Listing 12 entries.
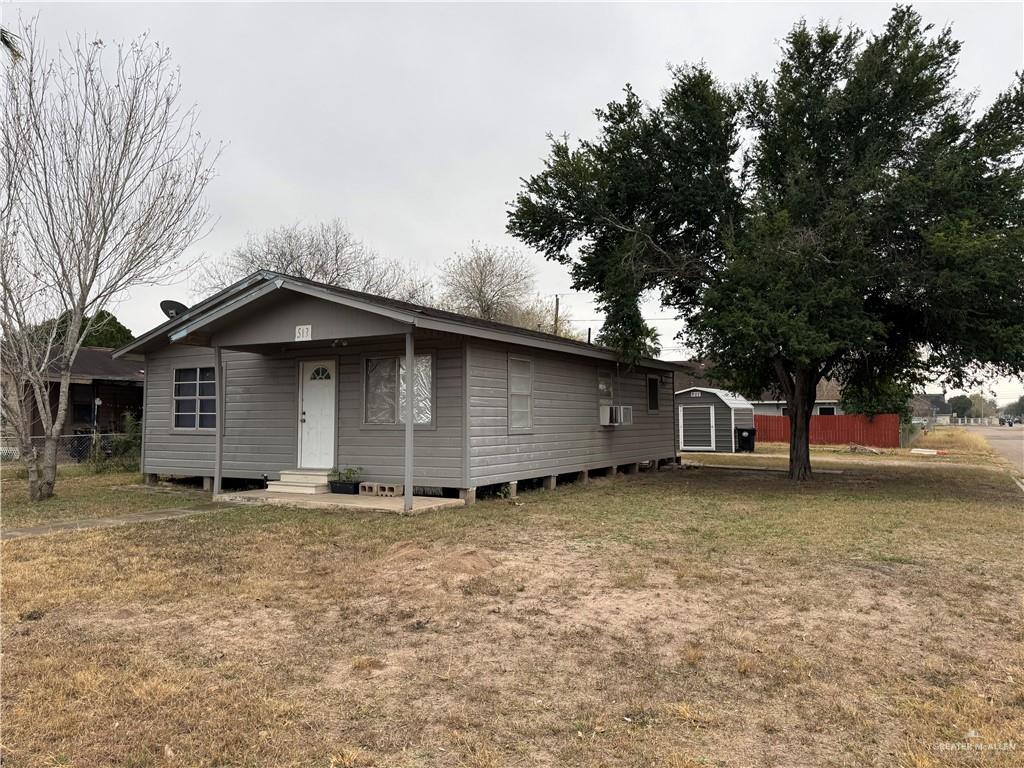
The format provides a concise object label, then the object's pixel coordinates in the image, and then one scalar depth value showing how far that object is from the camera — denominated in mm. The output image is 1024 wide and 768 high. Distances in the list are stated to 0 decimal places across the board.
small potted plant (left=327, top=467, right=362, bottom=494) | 10305
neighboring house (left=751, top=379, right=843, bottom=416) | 33856
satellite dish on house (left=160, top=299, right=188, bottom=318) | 14573
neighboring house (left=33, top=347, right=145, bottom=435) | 19750
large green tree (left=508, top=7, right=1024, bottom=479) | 11188
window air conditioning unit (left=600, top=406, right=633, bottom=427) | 13883
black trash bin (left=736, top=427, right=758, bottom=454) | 26562
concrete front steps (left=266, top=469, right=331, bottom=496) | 10430
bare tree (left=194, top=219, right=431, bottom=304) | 33094
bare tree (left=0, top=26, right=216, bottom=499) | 9953
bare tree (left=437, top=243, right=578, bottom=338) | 33469
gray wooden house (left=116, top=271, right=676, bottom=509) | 9594
